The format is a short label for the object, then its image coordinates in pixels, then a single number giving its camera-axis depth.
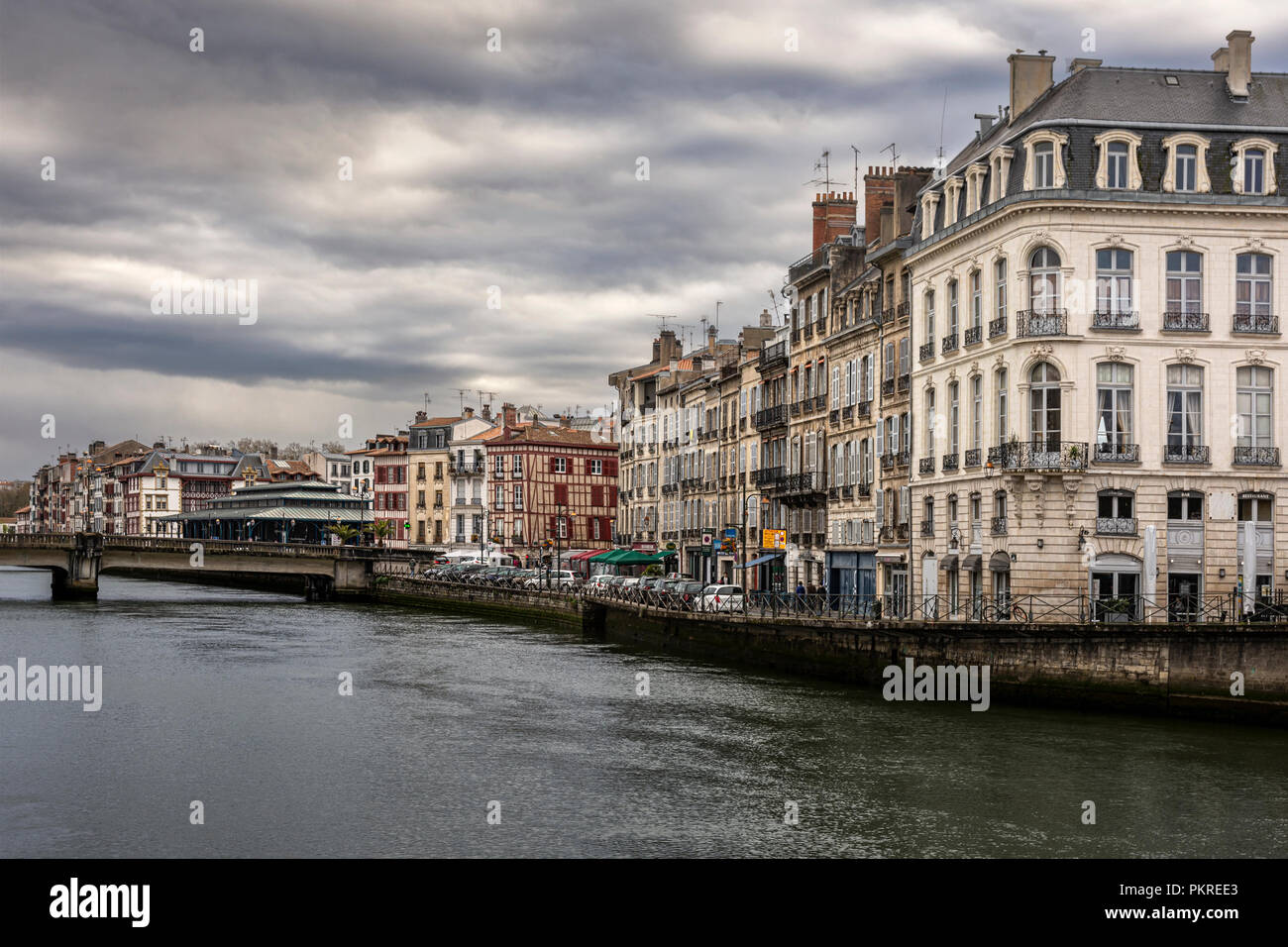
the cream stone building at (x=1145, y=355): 40.19
